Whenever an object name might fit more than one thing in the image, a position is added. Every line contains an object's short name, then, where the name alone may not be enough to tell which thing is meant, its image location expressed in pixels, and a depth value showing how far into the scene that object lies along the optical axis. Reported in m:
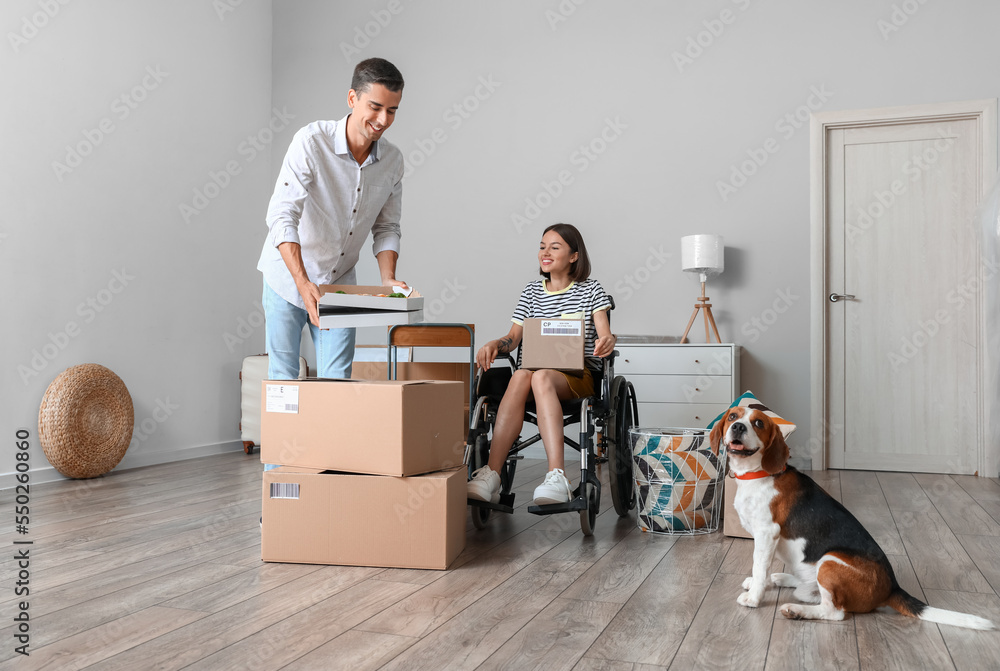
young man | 2.10
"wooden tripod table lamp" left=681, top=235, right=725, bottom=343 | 3.77
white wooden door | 3.68
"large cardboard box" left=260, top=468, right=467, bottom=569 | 1.89
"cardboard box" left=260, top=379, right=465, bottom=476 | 1.87
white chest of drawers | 3.57
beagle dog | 1.52
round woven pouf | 3.34
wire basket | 2.36
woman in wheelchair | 2.23
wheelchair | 2.22
